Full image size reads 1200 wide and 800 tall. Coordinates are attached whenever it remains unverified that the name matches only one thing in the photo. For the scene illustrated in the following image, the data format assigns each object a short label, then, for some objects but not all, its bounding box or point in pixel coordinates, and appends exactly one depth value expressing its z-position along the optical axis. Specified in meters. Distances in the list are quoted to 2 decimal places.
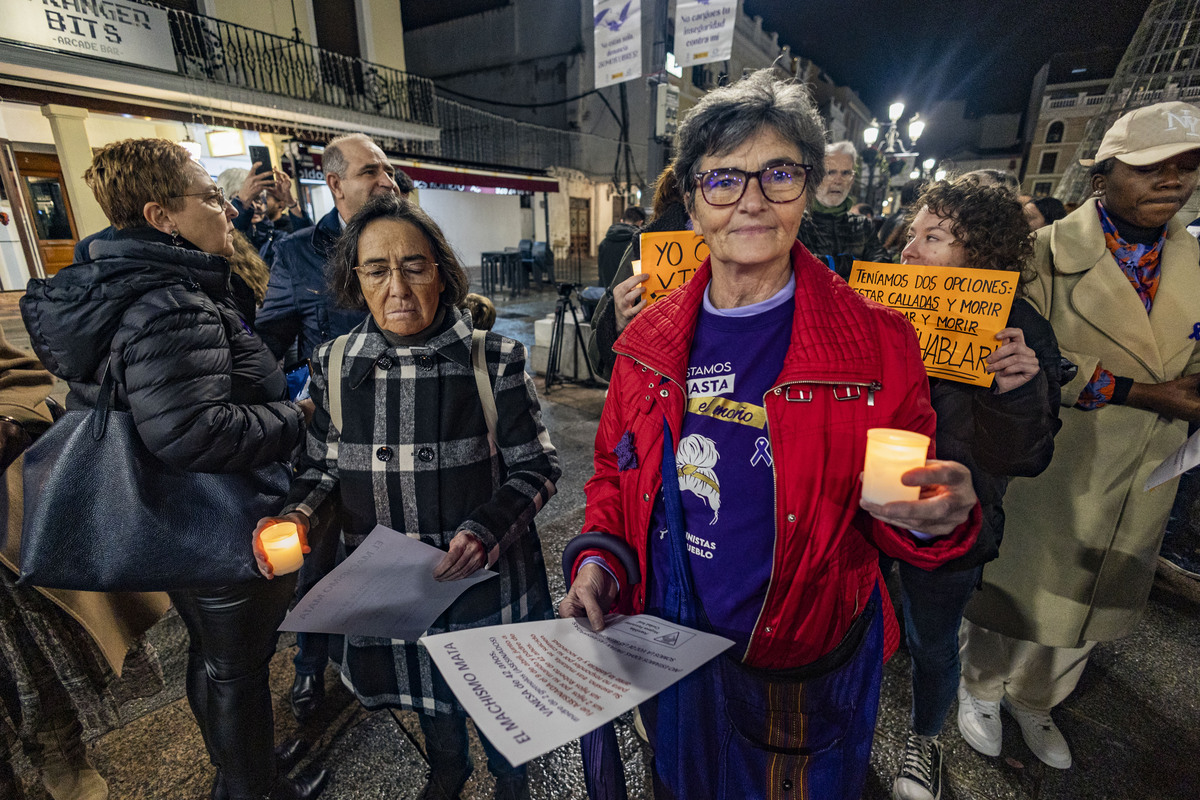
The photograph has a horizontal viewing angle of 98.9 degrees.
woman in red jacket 1.19
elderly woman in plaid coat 1.68
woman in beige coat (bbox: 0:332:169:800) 1.76
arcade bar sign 8.80
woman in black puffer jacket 1.46
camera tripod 7.13
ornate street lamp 12.08
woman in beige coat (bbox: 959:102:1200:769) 1.99
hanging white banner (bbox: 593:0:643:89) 7.46
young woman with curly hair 1.65
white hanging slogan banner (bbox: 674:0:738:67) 6.50
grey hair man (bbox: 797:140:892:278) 3.25
